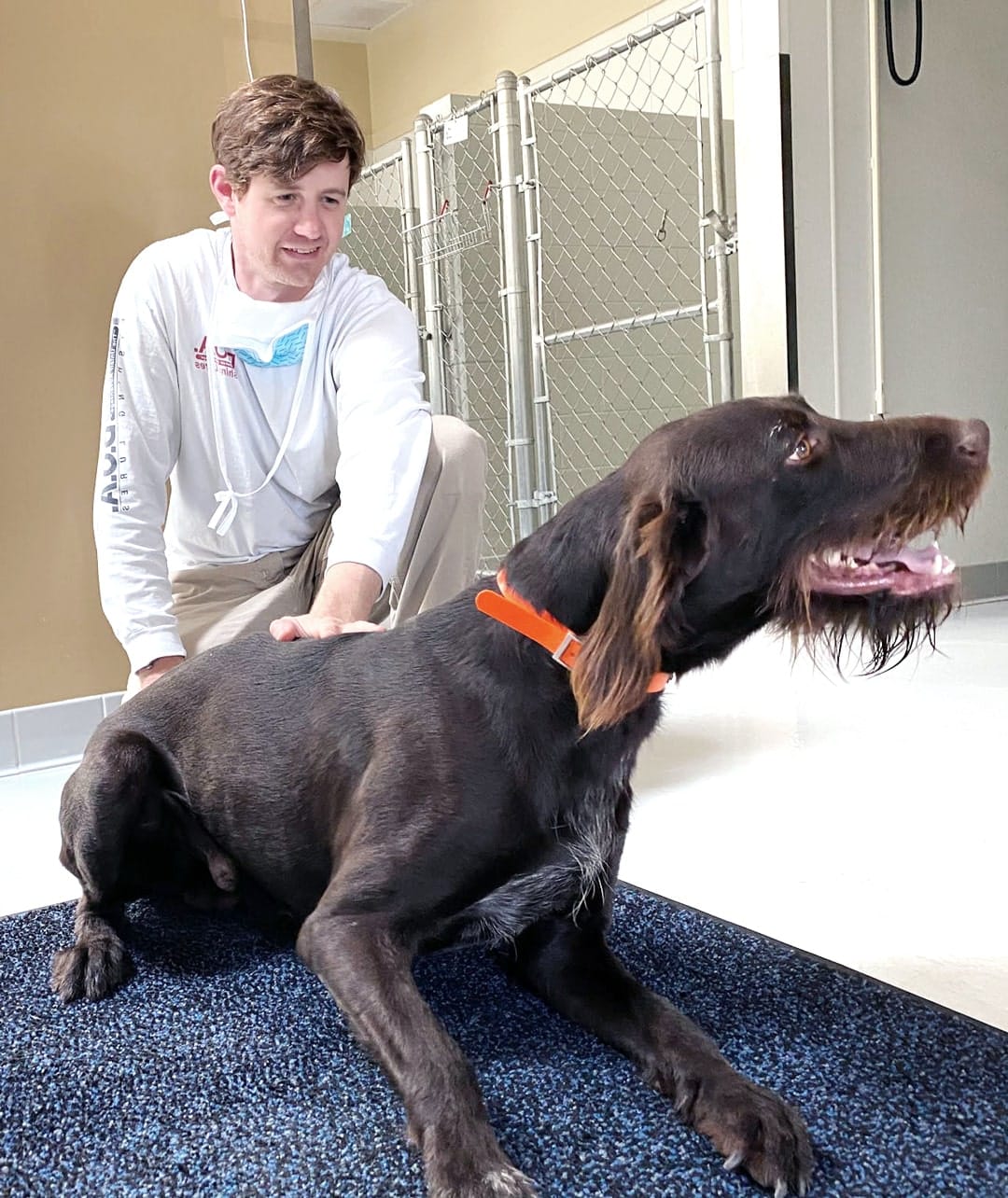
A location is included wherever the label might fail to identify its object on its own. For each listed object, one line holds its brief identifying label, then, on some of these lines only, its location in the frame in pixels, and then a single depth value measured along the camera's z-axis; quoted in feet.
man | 7.75
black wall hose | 15.42
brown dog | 4.22
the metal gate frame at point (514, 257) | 12.67
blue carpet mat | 3.90
